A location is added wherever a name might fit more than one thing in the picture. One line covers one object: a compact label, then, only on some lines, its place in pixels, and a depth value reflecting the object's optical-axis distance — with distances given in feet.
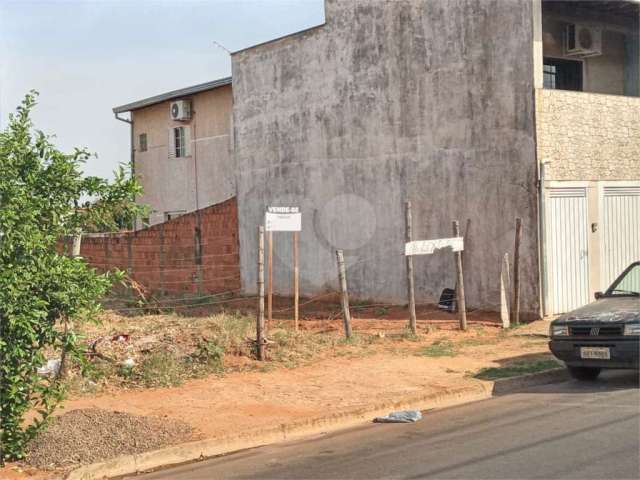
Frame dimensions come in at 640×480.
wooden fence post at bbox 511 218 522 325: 52.47
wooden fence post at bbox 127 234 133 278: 86.94
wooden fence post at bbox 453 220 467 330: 49.60
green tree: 23.57
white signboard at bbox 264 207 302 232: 47.62
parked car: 33.45
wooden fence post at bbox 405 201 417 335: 47.98
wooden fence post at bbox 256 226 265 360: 40.16
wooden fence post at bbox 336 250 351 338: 45.09
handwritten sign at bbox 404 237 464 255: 48.21
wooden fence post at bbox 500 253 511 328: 52.70
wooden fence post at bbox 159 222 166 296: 84.53
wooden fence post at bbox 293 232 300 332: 47.91
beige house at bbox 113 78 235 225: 93.04
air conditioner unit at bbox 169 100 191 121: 95.66
